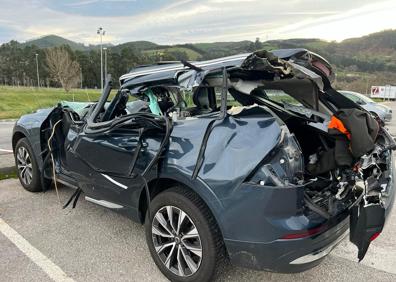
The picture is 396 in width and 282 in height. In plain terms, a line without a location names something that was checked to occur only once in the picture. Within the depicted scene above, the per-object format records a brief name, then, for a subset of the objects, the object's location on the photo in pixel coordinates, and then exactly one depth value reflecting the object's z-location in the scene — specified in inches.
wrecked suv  94.4
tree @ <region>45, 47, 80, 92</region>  2129.7
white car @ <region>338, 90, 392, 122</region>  566.5
